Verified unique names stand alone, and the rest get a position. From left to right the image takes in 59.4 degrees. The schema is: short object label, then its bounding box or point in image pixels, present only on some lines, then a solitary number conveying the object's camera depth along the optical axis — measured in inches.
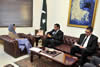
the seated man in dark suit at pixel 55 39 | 126.8
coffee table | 77.7
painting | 121.7
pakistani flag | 167.0
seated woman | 119.0
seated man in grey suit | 72.9
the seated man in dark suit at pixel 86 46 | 94.6
